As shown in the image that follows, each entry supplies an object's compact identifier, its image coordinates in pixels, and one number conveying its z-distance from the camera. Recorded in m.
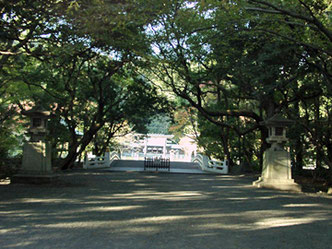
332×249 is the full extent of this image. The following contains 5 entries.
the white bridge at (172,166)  22.69
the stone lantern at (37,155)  12.67
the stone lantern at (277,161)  13.17
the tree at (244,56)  11.47
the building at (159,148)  46.72
